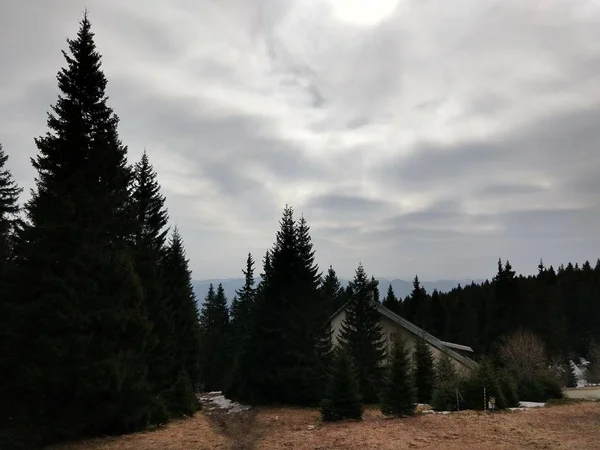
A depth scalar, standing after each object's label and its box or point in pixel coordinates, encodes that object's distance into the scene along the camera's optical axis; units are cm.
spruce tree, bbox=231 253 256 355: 5600
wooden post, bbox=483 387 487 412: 2125
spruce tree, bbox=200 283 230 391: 6531
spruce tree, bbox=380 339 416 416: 2041
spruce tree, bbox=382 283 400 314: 7038
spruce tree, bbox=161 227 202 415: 3028
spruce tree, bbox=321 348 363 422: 1997
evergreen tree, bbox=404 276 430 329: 7019
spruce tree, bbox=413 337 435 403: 2962
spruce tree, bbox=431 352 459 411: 2295
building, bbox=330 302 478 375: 3934
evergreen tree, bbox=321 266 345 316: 7344
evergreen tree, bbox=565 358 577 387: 4697
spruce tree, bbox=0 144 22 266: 2323
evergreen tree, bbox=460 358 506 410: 2173
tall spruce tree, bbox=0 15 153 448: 1489
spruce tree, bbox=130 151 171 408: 2397
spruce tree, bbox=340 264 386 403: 3309
